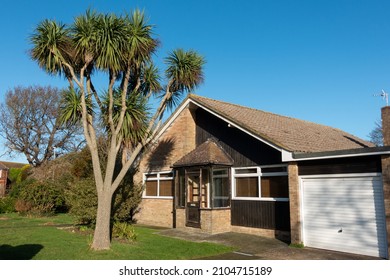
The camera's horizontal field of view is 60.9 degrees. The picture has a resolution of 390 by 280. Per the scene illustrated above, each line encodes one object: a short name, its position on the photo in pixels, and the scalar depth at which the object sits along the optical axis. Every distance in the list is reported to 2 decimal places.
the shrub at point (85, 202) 13.27
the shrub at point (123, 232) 11.62
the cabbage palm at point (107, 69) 10.12
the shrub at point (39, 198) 19.69
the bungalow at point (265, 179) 9.39
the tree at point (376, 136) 43.66
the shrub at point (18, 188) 22.42
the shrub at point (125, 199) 13.93
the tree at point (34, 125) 34.84
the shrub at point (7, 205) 22.38
